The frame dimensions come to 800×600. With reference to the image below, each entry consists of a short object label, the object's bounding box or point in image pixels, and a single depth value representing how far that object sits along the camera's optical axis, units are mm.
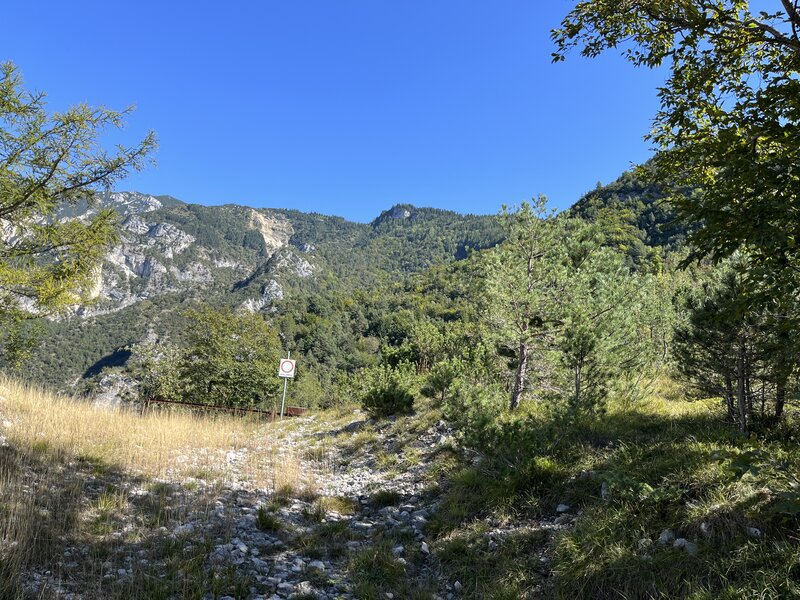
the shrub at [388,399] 12125
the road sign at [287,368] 14950
